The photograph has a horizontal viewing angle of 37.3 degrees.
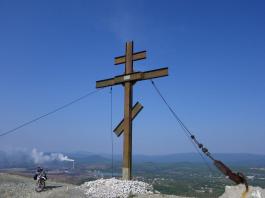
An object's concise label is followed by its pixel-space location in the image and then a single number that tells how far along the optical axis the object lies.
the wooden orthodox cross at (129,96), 14.79
